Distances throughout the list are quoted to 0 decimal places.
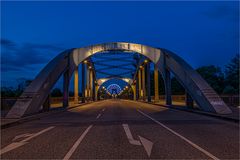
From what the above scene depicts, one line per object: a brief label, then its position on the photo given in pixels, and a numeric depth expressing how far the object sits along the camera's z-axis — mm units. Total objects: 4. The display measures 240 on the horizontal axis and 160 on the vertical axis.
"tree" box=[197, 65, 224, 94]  68981
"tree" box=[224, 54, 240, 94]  63747
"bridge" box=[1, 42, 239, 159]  6734
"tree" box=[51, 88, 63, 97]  68325
